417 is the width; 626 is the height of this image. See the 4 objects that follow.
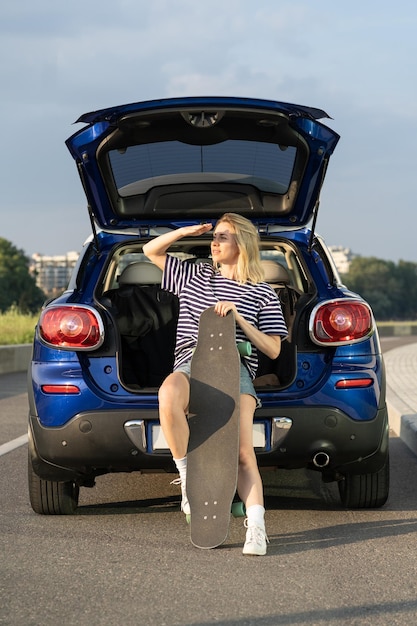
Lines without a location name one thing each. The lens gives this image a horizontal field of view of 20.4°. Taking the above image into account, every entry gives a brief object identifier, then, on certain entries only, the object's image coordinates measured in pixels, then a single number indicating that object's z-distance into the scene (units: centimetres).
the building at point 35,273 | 12641
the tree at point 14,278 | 11508
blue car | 578
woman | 541
